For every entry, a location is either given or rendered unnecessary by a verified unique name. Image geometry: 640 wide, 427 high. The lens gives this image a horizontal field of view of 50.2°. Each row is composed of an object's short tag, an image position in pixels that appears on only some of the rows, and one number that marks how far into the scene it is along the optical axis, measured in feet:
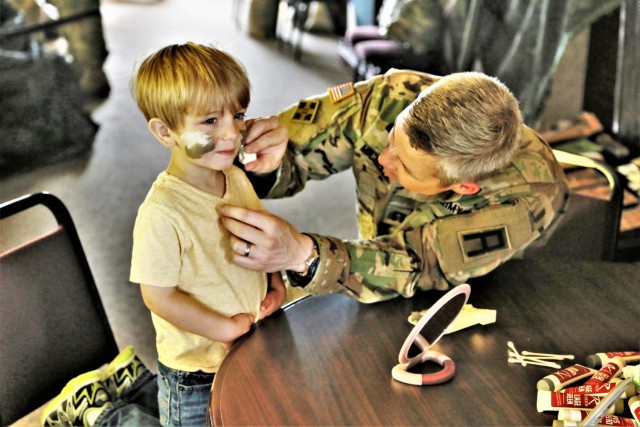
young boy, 3.54
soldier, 4.03
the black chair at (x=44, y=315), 4.36
